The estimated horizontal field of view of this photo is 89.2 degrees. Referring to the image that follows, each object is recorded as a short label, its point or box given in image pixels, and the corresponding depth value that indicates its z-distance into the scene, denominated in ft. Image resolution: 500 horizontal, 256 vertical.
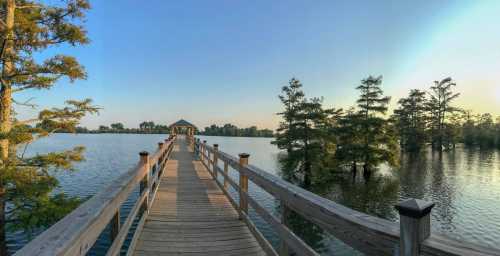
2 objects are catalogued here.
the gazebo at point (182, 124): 112.52
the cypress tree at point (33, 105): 20.39
